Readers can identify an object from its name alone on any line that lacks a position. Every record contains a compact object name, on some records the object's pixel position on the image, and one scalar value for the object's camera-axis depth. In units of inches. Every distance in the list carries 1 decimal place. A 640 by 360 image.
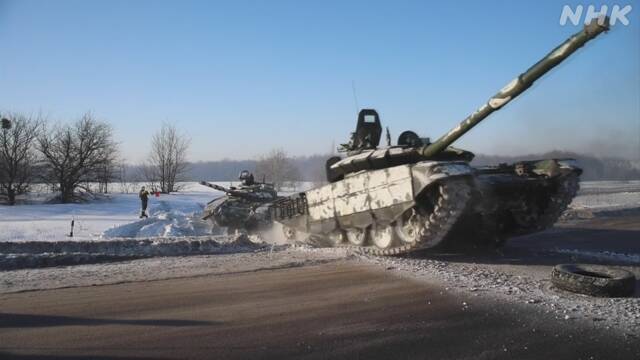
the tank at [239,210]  756.6
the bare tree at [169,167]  2100.1
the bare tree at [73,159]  1499.8
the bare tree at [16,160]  1437.0
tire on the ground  279.0
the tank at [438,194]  396.8
